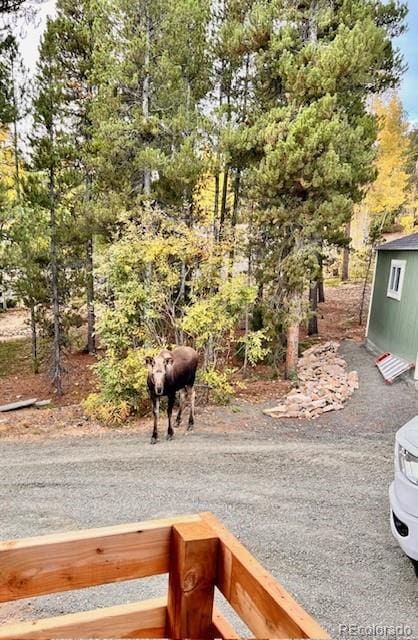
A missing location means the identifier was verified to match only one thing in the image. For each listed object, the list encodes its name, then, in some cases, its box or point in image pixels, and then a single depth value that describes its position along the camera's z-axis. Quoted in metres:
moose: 6.62
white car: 3.13
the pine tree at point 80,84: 11.55
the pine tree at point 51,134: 9.95
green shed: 10.19
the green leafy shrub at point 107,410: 8.16
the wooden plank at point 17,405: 10.31
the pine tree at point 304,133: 8.88
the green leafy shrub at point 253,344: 9.09
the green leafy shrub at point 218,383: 8.54
